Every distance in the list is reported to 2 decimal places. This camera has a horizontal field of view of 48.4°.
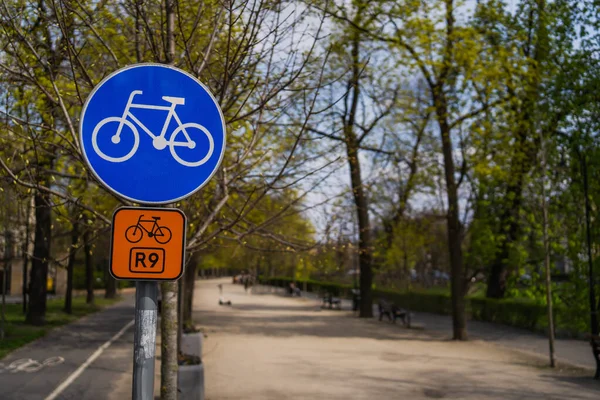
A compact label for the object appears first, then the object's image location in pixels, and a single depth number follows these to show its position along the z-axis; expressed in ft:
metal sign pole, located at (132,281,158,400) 10.20
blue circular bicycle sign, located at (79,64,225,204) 10.23
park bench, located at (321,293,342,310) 126.09
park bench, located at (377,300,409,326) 87.09
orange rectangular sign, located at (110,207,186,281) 9.92
